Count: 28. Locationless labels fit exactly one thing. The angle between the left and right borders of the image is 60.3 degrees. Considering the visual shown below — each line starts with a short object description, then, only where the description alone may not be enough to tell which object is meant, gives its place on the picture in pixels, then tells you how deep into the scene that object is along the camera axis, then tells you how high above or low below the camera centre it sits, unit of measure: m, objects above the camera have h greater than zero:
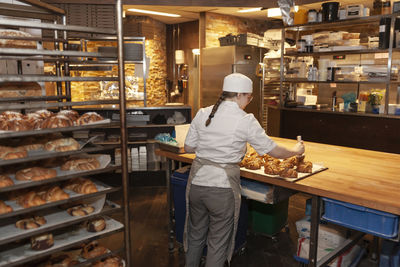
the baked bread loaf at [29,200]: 1.75 -0.61
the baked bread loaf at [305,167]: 2.44 -0.61
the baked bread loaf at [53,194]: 1.83 -0.61
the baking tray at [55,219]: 1.67 -0.75
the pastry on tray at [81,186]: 1.92 -0.60
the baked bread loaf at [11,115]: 1.87 -0.20
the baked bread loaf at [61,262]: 2.03 -1.08
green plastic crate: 3.47 -1.39
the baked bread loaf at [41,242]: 1.78 -0.84
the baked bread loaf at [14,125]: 1.67 -0.22
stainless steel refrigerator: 6.99 +0.27
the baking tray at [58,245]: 1.71 -0.87
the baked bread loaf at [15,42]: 2.18 +0.25
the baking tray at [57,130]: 1.56 -0.24
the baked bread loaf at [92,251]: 2.10 -1.06
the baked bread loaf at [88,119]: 1.90 -0.21
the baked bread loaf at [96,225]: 1.97 -0.83
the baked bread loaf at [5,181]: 1.65 -0.49
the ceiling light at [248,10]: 7.44 +1.53
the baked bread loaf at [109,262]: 2.13 -1.13
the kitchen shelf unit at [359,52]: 4.63 +0.43
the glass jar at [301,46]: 5.60 +0.56
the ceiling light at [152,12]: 7.53 +1.51
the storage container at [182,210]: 3.11 -1.18
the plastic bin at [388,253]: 2.74 -1.37
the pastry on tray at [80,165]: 1.90 -0.47
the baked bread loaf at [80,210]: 1.91 -0.73
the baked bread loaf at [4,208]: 1.67 -0.62
